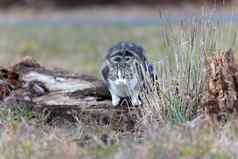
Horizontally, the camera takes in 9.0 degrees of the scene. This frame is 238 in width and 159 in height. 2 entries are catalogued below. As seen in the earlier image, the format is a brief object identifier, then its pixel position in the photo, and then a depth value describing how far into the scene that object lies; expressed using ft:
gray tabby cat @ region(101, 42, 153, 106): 50.71
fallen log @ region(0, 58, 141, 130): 52.11
